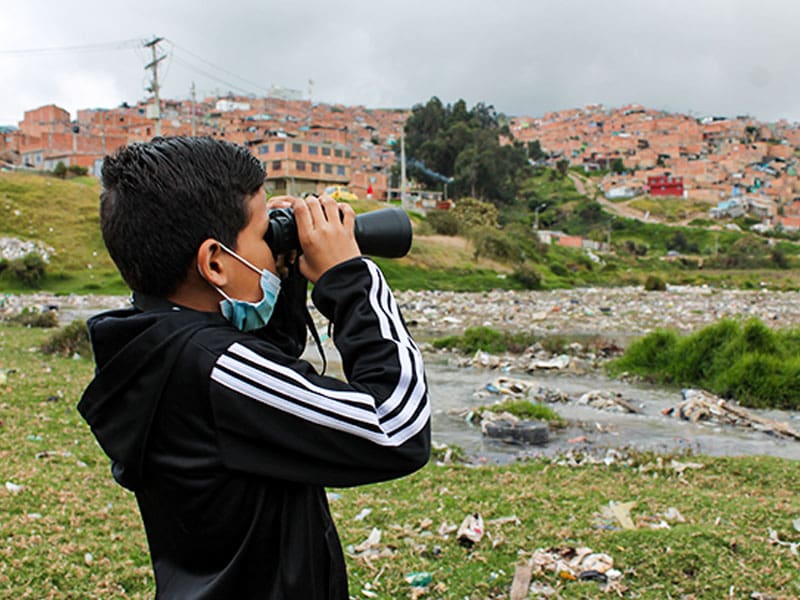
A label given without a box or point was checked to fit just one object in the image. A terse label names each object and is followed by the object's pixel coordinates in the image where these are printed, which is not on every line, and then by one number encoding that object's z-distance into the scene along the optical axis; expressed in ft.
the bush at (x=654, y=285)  99.04
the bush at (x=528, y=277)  96.99
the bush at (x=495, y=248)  108.99
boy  3.54
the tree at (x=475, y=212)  139.54
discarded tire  20.63
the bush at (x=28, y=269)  80.48
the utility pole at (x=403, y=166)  143.21
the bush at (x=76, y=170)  139.13
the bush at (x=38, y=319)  44.57
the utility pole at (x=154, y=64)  83.80
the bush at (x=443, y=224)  117.19
